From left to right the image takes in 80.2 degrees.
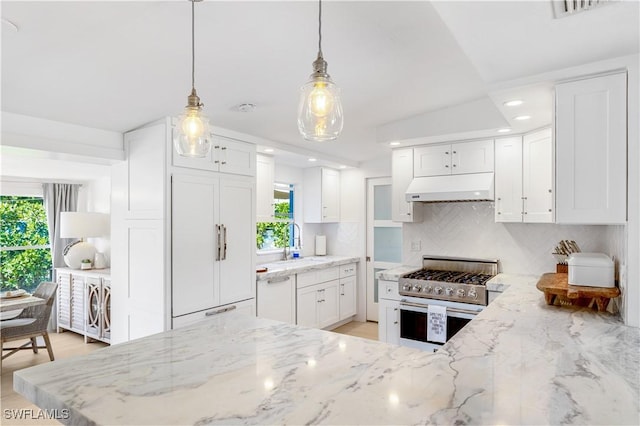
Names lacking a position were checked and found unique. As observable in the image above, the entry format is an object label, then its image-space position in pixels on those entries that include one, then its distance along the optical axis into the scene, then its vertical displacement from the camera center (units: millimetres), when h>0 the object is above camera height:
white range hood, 3469 +220
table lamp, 4930 -247
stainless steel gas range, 3311 -762
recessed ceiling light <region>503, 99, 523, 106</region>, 2375 +693
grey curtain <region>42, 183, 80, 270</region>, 5473 +23
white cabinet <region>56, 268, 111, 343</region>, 4508 -1148
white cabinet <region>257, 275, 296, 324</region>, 3939 -940
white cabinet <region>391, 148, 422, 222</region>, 4012 +285
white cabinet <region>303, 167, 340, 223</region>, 5340 +230
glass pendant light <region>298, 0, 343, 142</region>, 1314 +370
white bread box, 2127 -343
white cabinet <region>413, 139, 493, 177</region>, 3619 +524
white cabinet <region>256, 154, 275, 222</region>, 4195 +271
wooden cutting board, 2070 -474
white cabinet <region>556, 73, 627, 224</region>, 1879 +311
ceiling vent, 1390 +770
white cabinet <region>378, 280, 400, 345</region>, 3764 -1011
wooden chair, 3887 -1175
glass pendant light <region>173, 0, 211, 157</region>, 1700 +365
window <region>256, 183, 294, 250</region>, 5227 -209
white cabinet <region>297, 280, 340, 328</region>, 4512 -1164
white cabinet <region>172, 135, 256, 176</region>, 3181 +478
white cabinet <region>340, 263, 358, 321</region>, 5180 -1105
